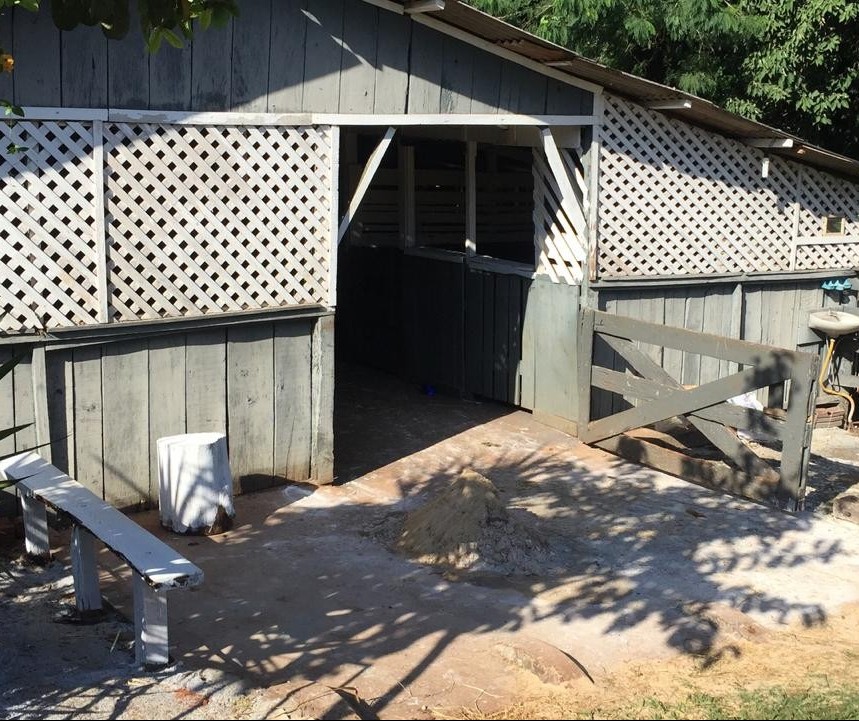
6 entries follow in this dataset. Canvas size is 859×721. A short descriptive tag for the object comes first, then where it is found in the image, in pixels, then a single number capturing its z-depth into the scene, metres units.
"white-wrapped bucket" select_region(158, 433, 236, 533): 7.30
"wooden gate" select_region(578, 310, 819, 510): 7.84
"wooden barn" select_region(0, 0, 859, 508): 7.05
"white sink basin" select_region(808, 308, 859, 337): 11.16
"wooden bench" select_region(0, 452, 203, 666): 5.18
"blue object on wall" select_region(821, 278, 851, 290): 11.45
